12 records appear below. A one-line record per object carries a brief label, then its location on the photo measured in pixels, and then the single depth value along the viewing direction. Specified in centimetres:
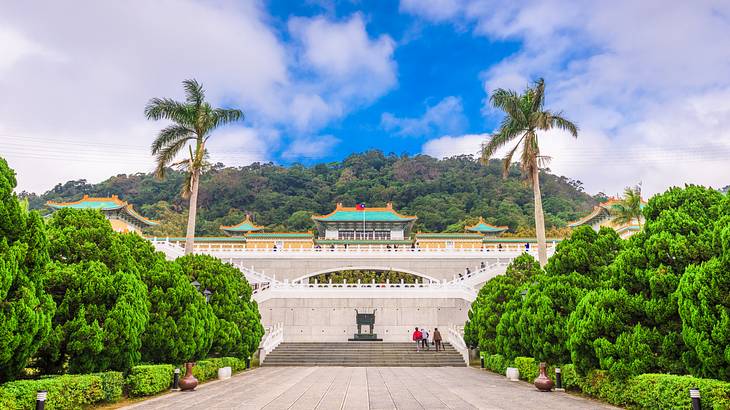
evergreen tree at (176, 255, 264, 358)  1467
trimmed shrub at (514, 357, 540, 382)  1232
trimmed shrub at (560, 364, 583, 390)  1020
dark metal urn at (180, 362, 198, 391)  1120
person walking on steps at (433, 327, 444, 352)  2072
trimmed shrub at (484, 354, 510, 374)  1458
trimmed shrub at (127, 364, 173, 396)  981
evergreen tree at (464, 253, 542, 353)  1575
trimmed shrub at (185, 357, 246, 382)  1254
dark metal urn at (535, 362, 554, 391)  1084
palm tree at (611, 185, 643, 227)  2948
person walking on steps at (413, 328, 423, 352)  2066
